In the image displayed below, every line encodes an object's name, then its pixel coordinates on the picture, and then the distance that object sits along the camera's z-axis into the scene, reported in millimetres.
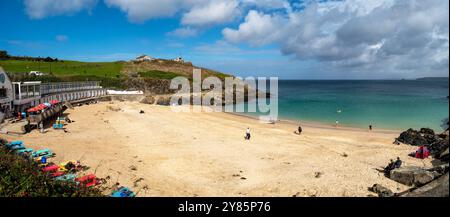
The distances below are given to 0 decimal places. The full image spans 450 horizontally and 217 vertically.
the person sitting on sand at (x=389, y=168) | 17984
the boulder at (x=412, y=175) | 15422
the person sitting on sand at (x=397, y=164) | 18131
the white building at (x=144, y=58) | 103250
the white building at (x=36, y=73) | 61531
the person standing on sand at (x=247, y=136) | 28844
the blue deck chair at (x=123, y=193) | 13140
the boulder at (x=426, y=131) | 29422
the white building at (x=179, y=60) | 110094
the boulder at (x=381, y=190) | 14391
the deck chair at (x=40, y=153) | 18325
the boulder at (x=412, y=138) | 27564
